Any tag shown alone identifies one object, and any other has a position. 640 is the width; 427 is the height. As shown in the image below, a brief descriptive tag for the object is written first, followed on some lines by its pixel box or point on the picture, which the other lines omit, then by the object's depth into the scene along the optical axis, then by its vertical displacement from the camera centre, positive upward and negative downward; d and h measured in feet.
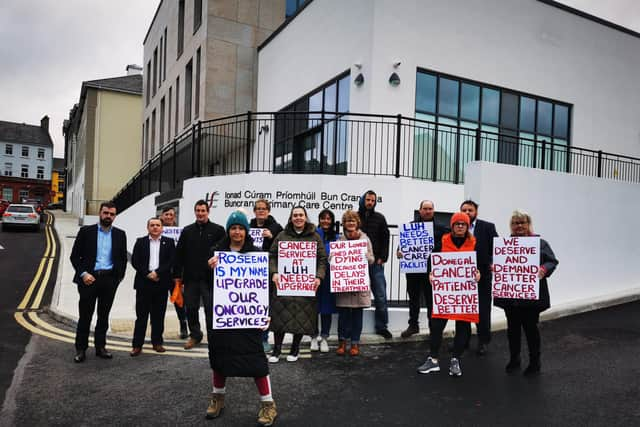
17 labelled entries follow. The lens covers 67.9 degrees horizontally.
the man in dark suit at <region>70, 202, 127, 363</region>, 20.12 -2.72
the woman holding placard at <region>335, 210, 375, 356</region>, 21.42 -4.06
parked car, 92.73 -2.69
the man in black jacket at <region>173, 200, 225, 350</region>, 21.56 -1.88
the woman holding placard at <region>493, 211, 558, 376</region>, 18.71 -3.57
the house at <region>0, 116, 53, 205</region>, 260.83 +23.92
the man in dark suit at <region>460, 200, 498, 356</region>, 21.53 -2.32
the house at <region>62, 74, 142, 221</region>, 125.08 +18.49
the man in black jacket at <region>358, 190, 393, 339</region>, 23.61 -1.00
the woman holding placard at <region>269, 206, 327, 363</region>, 19.58 -2.64
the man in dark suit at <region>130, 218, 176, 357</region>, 21.29 -3.23
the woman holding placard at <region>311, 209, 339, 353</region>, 22.00 -3.85
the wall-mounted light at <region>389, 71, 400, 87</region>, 39.68 +11.48
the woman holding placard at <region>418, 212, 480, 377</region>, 18.57 -4.22
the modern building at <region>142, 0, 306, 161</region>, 58.13 +20.36
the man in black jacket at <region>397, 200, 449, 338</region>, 23.80 -3.37
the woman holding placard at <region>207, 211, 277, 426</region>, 13.50 -4.15
